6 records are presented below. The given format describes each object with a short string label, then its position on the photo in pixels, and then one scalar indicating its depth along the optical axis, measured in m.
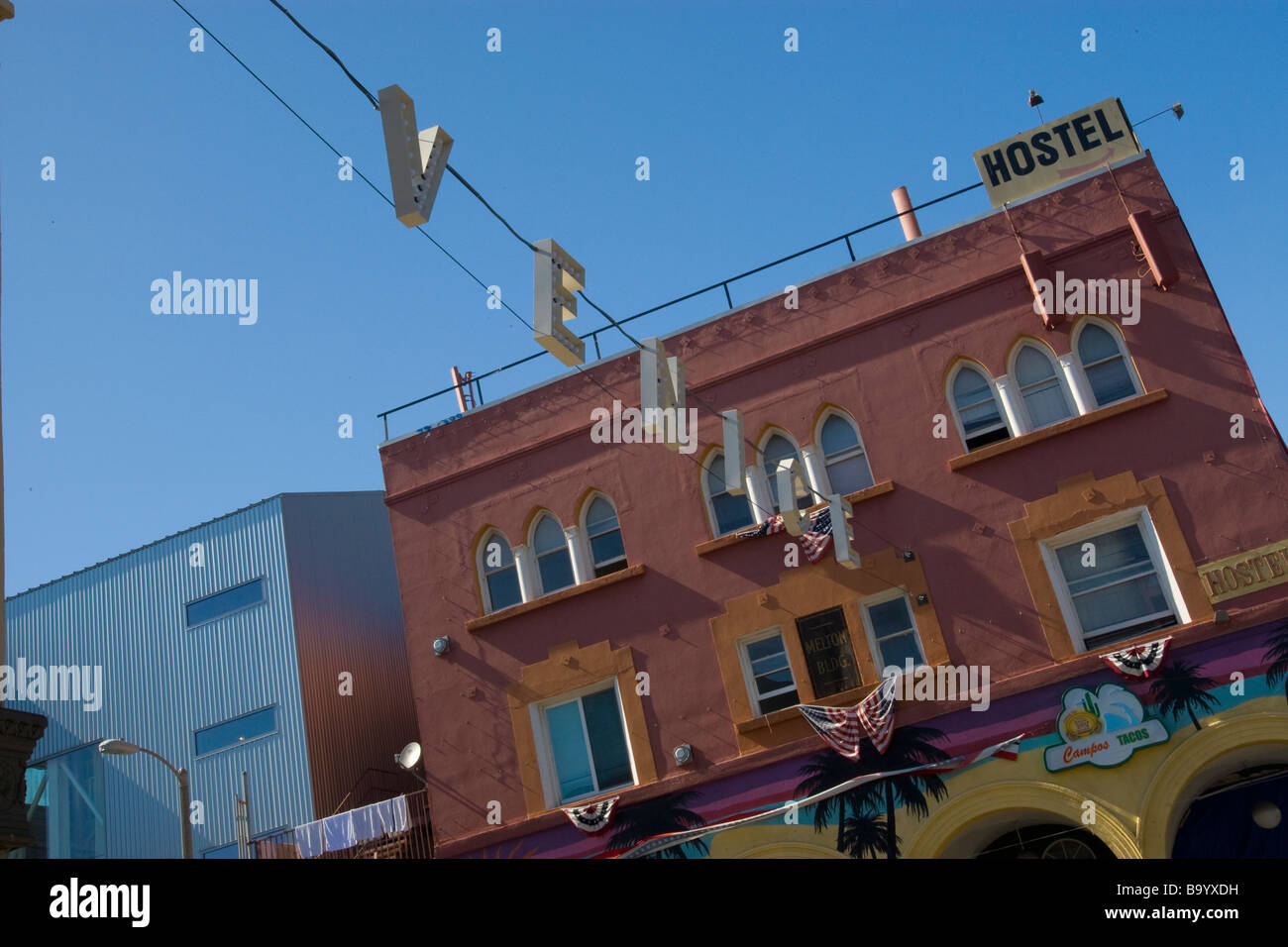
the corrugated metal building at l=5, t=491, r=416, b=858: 24.73
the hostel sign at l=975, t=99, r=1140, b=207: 18.30
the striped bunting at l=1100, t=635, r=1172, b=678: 16.09
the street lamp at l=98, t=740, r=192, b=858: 18.84
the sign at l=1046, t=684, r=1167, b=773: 15.95
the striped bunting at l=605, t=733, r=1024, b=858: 16.49
